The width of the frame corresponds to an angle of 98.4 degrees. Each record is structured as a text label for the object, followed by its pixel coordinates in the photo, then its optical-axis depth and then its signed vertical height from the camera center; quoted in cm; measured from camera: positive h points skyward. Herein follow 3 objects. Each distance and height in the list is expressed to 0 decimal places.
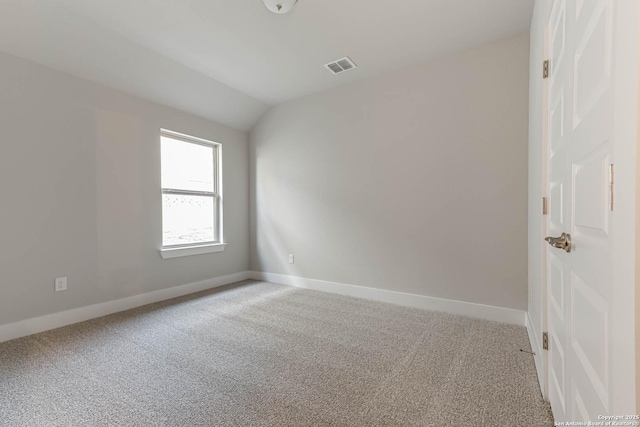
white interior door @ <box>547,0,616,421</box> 69 +0
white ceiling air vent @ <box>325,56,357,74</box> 295 +158
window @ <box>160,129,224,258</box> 347 +21
